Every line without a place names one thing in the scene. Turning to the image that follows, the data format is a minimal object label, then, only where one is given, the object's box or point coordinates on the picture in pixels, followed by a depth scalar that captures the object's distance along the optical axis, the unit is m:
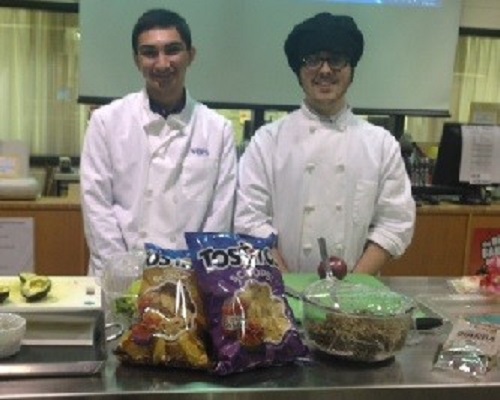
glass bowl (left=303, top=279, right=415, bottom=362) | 1.06
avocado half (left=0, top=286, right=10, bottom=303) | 1.05
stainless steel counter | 0.95
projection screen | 3.53
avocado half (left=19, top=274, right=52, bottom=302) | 1.06
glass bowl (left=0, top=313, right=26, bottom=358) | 0.97
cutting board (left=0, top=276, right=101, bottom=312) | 1.03
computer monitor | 3.24
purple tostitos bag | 1.00
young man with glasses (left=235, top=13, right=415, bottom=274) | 1.86
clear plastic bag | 1.09
